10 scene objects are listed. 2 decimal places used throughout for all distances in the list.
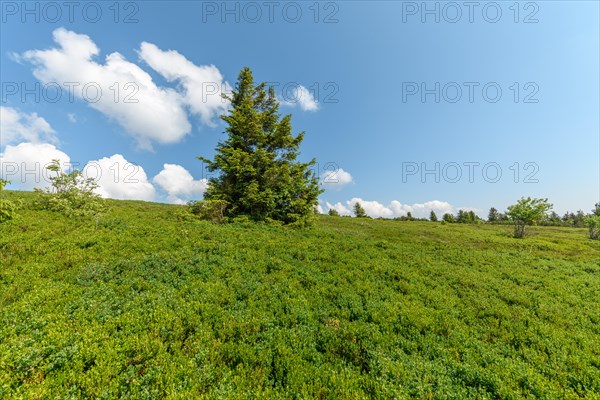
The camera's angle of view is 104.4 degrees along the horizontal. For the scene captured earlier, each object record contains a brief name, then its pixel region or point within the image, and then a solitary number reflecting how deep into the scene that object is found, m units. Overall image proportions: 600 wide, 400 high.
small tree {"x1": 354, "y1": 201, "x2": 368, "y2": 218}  76.55
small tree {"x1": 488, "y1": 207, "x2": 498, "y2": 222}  109.42
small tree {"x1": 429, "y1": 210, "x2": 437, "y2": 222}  92.00
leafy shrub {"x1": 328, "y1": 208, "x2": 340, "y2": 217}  73.25
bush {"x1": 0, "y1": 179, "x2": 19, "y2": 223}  12.40
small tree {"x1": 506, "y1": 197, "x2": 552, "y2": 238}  41.75
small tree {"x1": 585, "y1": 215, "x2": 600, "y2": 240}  43.49
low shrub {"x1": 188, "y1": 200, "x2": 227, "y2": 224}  19.84
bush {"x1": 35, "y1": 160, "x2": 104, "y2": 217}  17.28
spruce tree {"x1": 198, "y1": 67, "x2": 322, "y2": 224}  21.05
